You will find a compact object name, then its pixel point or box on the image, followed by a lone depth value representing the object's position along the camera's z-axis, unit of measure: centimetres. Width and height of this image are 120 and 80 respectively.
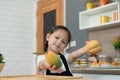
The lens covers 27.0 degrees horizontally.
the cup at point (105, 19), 282
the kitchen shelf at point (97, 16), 275
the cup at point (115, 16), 267
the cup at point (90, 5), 312
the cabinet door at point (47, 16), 399
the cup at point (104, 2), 287
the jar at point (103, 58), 260
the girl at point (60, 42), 108
